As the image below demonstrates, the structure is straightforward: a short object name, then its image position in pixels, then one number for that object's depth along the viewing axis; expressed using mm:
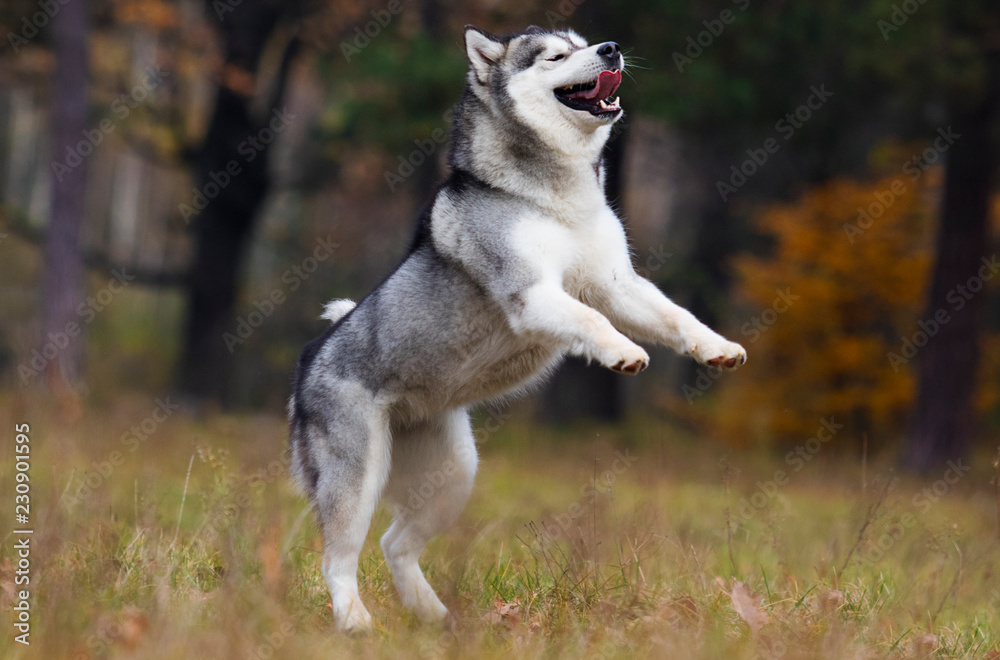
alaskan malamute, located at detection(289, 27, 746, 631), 7973
